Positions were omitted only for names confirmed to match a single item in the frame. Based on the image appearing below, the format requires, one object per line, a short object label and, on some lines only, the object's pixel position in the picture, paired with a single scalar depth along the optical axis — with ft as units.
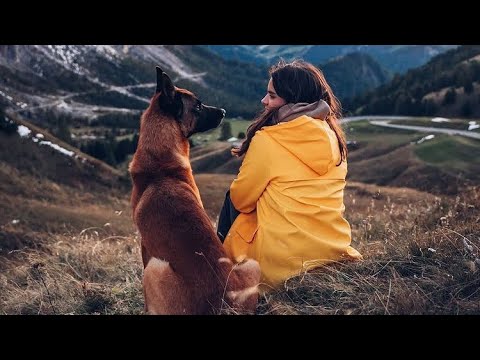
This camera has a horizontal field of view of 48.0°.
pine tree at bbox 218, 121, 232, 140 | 224.33
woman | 14.58
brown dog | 13.00
